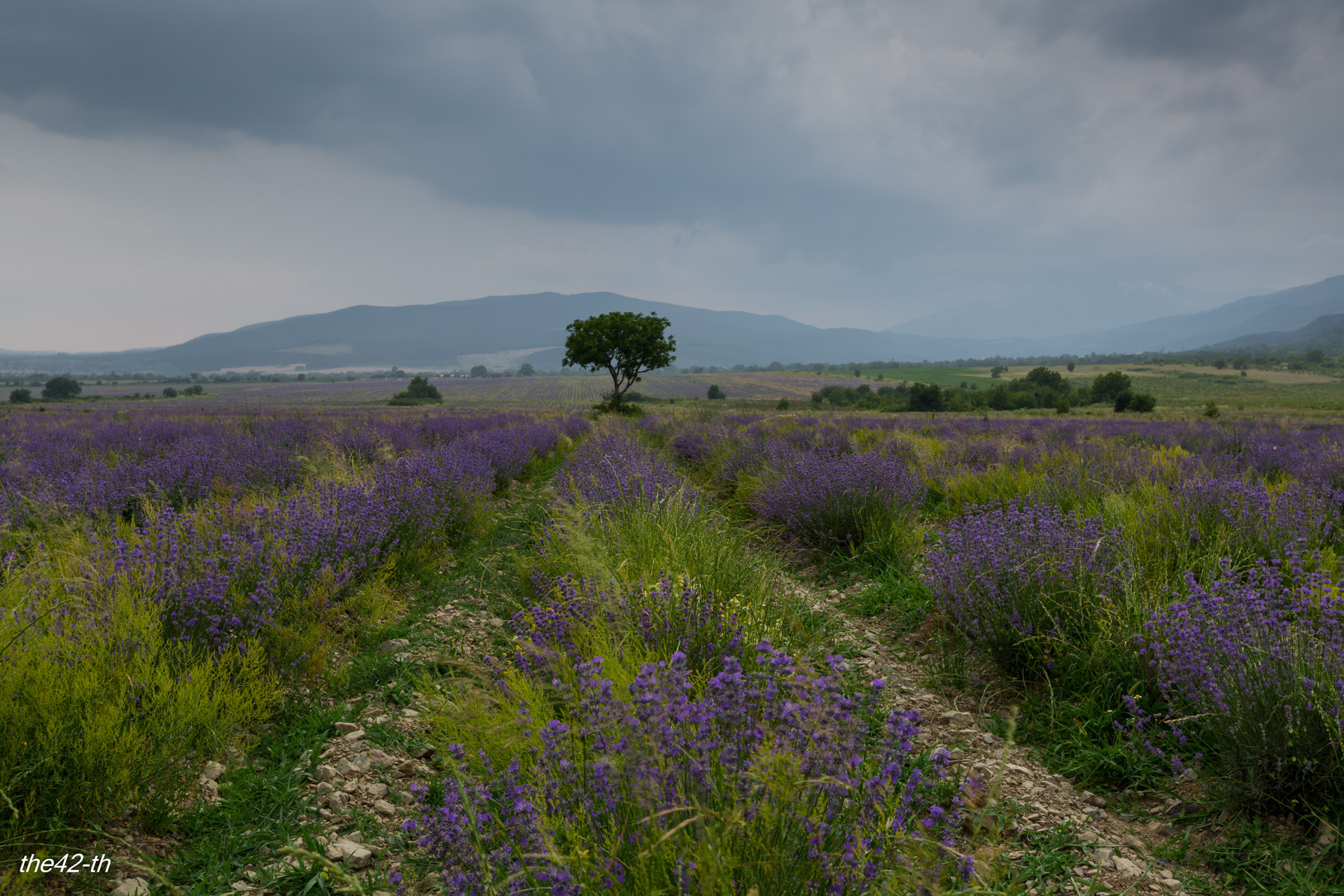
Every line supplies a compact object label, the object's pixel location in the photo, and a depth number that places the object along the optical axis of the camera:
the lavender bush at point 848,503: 6.12
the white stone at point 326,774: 2.66
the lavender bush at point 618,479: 5.82
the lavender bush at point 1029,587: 3.48
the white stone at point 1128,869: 2.15
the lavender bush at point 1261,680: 2.24
